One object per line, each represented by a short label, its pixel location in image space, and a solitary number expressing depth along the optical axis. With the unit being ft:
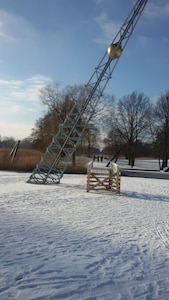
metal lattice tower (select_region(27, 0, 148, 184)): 51.62
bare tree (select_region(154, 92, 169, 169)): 141.48
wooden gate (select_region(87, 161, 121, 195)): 45.32
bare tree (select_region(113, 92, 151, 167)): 157.69
